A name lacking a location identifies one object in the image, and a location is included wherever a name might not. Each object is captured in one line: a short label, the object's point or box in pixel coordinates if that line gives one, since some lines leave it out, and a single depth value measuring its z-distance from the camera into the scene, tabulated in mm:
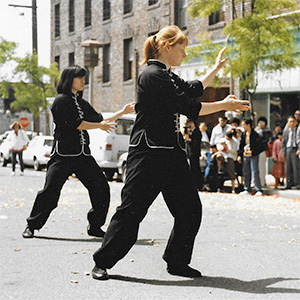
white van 19984
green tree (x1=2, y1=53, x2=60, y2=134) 34438
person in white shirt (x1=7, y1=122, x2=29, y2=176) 21156
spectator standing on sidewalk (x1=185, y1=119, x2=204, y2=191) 15492
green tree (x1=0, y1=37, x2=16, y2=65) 36656
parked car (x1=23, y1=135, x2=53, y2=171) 25188
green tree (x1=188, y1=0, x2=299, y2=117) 17391
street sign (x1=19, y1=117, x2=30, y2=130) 34938
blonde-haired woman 5214
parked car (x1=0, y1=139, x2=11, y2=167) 28281
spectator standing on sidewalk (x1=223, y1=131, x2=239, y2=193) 16109
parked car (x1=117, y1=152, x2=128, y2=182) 18750
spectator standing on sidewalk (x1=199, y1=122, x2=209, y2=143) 17889
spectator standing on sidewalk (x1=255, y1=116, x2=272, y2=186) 15579
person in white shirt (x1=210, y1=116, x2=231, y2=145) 16594
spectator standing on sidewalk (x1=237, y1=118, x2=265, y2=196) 15250
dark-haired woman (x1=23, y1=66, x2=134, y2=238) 7277
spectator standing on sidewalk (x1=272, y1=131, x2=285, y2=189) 17281
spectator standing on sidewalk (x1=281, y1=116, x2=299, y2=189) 16031
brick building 24836
